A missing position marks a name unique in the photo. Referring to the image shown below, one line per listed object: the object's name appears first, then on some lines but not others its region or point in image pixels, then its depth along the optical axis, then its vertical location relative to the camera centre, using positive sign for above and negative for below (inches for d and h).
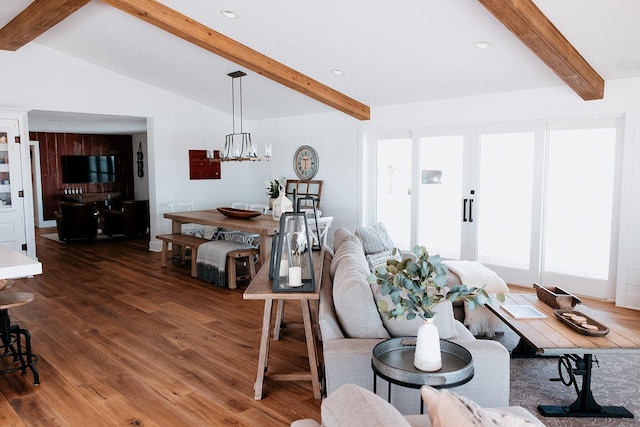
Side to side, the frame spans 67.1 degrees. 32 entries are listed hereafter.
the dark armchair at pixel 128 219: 371.9 -35.7
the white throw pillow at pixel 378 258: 189.5 -33.8
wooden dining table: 219.6 -24.1
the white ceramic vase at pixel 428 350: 76.9 -28.2
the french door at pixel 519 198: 202.2 -11.7
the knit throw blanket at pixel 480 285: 157.1 -38.9
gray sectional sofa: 92.0 -33.6
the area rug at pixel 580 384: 109.8 -55.5
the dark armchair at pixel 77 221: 349.4 -35.0
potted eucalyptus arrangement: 76.8 -19.8
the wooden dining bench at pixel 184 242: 247.4 -36.2
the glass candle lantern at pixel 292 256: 107.8 -18.9
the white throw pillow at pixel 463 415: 46.3 -23.7
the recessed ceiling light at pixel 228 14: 182.6 +60.6
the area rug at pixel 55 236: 365.2 -50.0
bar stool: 127.3 -44.9
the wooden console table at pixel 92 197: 424.0 -21.2
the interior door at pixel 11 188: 249.8 -7.7
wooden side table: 106.5 -39.6
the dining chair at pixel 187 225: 321.3 -35.6
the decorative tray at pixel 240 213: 247.4 -20.8
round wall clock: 315.0 +7.6
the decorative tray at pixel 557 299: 134.6 -35.4
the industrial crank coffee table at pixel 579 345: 105.4 -37.9
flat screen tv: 444.5 +4.1
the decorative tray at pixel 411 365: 74.6 -31.5
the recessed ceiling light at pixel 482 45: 171.3 +45.8
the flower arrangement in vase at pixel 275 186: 256.2 -6.7
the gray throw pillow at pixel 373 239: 199.0 -27.6
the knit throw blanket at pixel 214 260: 226.2 -41.3
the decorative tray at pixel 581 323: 112.0 -36.7
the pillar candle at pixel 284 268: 111.5 -21.8
